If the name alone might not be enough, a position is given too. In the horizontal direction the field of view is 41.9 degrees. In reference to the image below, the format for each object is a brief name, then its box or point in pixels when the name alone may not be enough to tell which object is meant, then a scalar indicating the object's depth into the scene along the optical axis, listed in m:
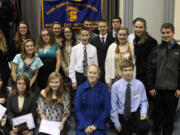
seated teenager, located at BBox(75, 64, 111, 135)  2.89
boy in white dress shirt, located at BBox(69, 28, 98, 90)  3.44
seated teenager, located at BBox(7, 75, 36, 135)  3.09
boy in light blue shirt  2.90
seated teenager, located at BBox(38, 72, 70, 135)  3.04
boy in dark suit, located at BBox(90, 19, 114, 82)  3.68
